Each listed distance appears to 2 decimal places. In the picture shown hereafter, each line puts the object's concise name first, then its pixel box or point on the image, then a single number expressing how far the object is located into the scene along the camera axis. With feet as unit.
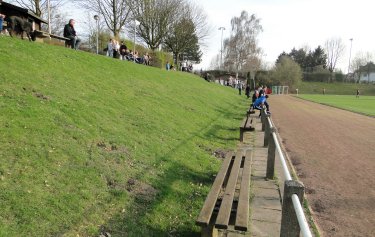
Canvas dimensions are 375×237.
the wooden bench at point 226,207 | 13.16
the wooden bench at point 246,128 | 36.55
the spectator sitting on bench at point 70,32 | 57.57
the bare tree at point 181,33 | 152.51
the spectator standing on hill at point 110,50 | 74.81
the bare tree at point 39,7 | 111.75
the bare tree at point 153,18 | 135.95
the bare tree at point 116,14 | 127.24
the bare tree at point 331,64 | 365.40
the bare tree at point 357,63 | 363.93
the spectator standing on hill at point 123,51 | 80.77
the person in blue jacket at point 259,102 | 59.93
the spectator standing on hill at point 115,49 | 76.58
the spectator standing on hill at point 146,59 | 99.09
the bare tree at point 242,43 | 233.14
